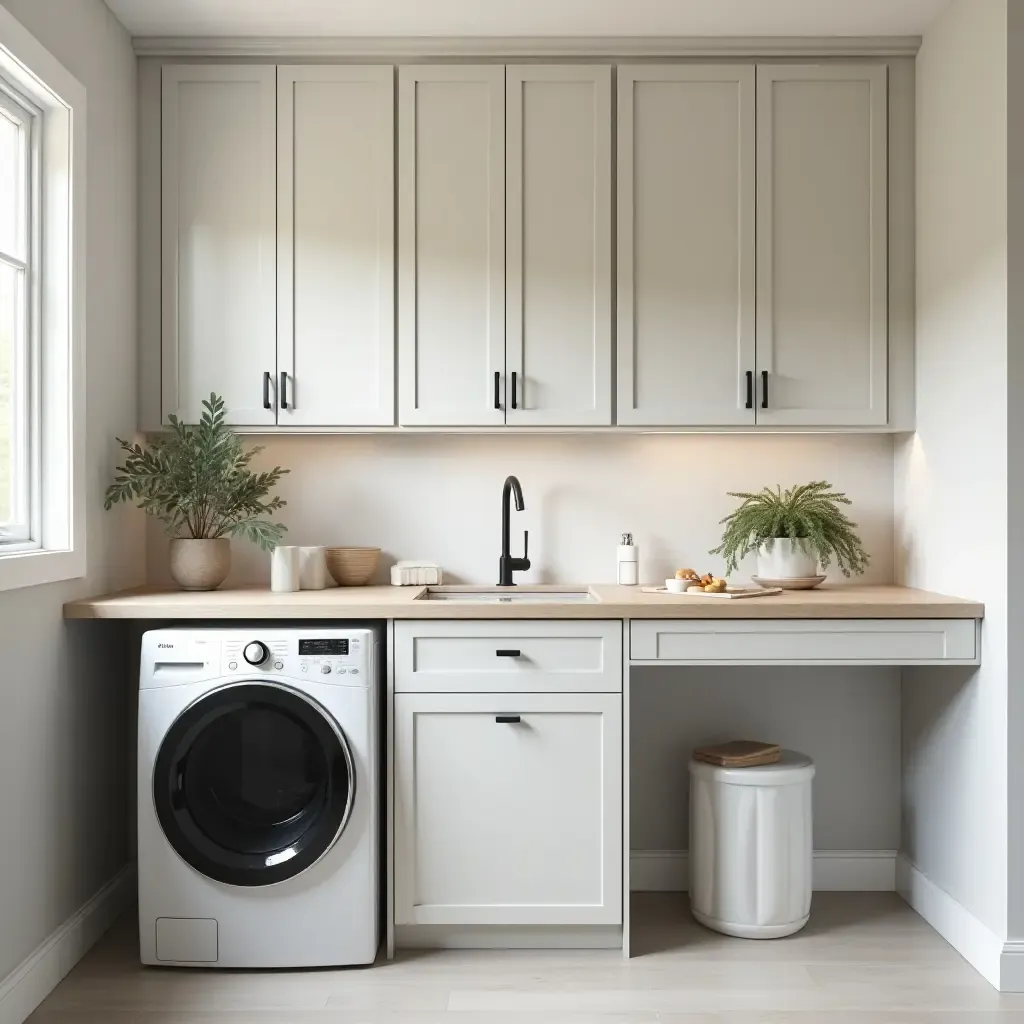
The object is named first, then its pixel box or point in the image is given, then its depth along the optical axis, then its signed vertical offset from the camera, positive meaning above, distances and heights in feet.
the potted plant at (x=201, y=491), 9.19 +0.18
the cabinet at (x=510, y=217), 9.64 +2.85
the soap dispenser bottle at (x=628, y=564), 10.19 -0.55
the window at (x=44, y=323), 8.00 +1.54
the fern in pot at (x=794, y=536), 9.71 -0.25
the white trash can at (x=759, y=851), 8.90 -3.07
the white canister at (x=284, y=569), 9.46 -0.57
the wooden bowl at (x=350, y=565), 10.06 -0.56
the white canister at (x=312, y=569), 9.65 -0.58
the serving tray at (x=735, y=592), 8.83 -0.76
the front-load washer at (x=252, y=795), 8.21 -2.40
